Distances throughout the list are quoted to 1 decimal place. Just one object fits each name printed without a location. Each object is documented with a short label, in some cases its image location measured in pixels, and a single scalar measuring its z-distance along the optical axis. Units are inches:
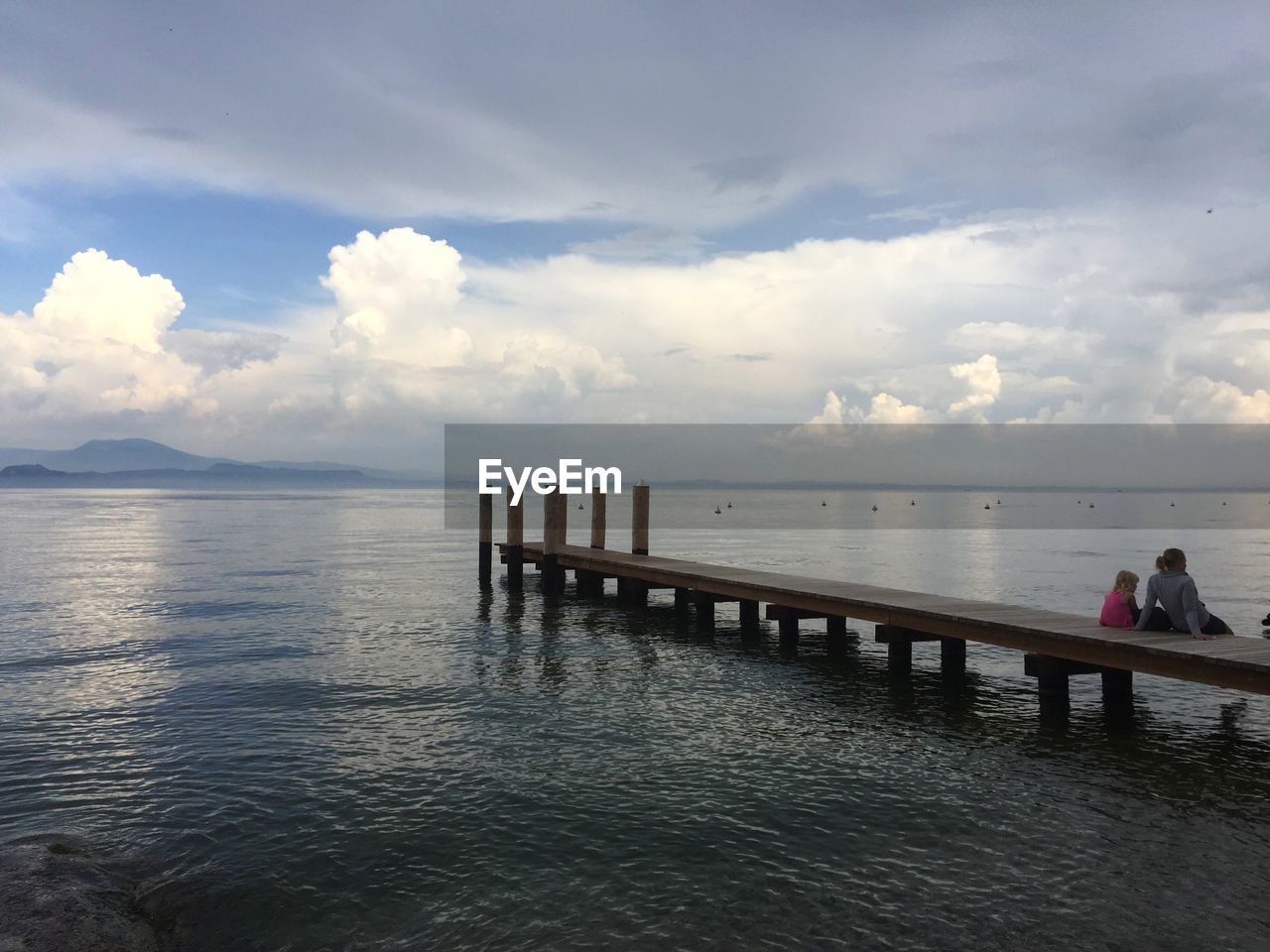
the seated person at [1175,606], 505.0
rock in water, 264.8
